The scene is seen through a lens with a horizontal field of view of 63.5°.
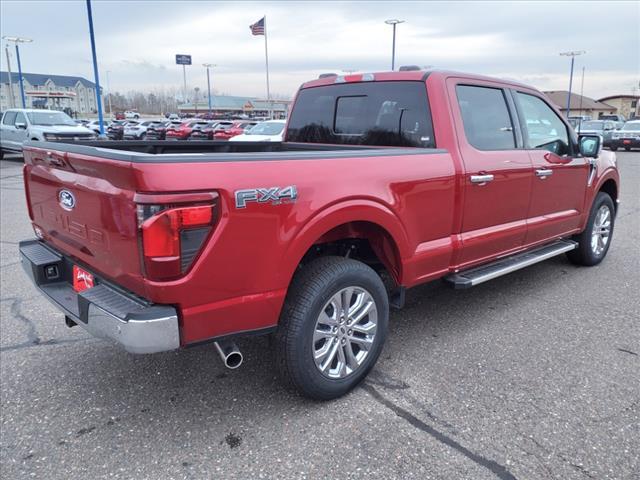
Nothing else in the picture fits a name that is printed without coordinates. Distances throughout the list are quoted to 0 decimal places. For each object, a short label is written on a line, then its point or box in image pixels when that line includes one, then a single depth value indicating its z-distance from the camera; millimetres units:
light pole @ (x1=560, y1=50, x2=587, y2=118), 47594
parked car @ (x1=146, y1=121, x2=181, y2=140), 30188
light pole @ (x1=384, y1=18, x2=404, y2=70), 38656
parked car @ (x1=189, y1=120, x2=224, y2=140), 28406
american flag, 39531
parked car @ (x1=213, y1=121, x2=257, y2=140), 27734
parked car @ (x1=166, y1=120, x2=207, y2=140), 30672
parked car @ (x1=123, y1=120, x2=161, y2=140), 32469
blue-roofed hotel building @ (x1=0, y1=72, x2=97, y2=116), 103519
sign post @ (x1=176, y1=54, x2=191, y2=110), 73188
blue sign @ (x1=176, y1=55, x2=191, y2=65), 73188
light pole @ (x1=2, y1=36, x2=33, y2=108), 38750
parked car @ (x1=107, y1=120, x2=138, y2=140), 30062
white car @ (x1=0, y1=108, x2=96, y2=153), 16797
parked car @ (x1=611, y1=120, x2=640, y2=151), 25375
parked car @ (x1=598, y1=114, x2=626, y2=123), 47322
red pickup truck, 2303
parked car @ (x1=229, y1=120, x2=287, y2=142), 17683
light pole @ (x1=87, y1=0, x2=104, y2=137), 20922
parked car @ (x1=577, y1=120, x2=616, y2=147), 27805
